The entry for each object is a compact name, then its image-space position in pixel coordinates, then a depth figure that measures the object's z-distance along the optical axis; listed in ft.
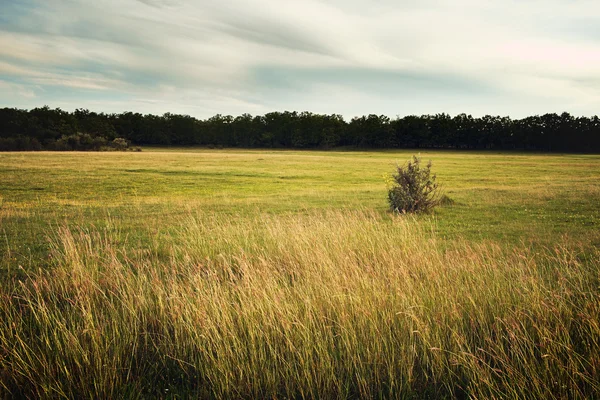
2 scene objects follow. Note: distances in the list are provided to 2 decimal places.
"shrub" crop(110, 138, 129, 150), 320.33
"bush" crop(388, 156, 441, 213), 62.90
